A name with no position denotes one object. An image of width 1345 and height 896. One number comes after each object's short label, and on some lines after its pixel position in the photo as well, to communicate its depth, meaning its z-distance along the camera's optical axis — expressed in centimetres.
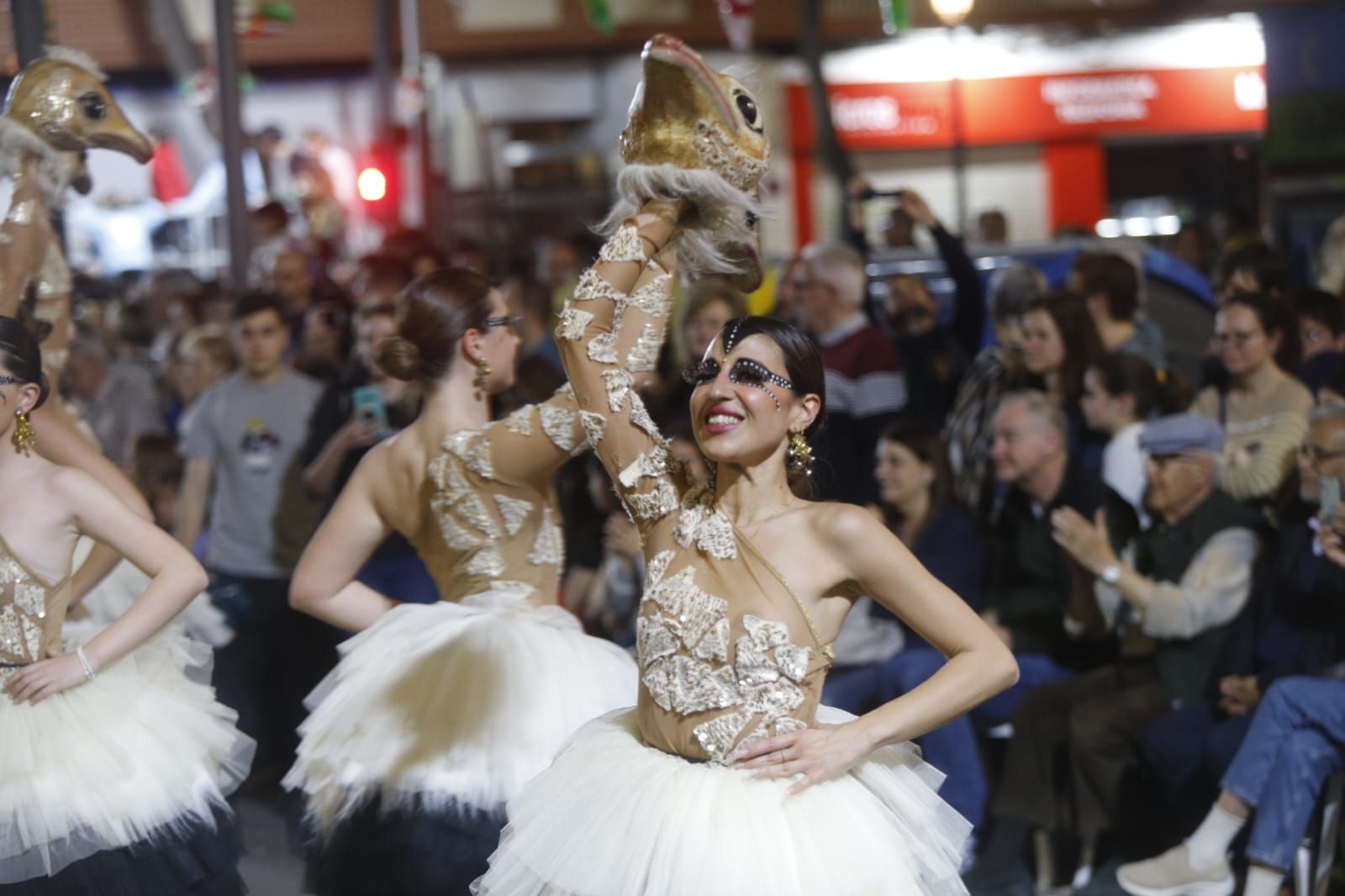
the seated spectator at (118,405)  1003
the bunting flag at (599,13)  1688
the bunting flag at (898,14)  1697
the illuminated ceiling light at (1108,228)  2112
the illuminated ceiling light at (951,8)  1454
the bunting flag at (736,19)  1534
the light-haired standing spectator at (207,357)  914
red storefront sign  2211
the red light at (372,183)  2136
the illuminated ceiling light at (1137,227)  2104
